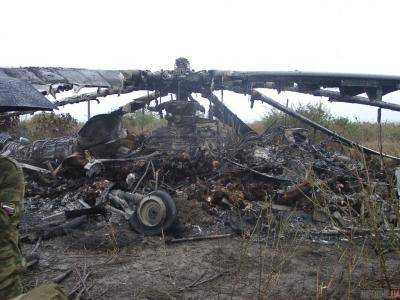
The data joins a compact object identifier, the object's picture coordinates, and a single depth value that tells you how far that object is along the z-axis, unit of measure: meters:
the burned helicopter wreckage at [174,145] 8.70
